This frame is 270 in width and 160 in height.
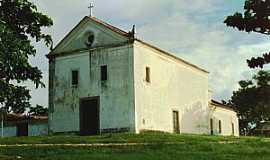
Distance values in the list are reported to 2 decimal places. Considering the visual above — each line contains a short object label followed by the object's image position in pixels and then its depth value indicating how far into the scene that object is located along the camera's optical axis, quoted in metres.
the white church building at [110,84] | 37.22
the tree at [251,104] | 46.59
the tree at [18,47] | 24.33
